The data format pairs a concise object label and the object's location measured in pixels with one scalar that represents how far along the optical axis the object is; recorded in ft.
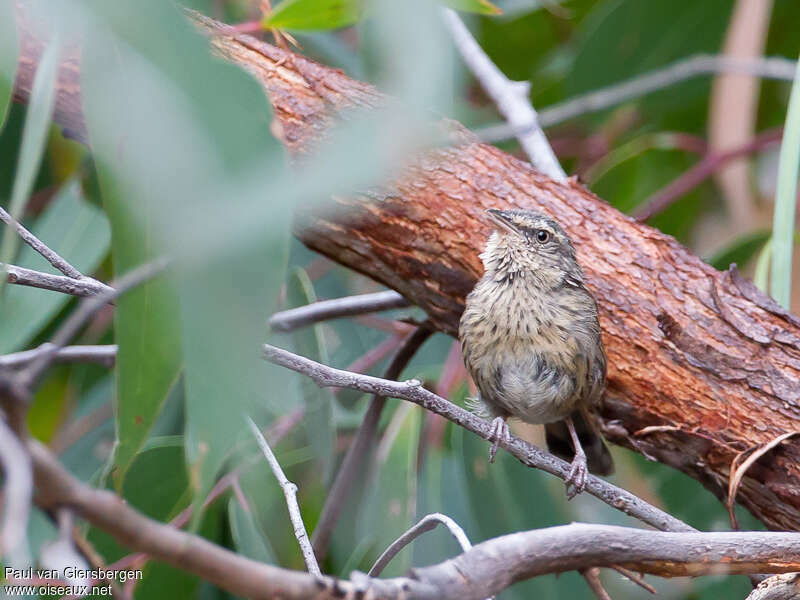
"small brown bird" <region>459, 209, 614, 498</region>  18.13
